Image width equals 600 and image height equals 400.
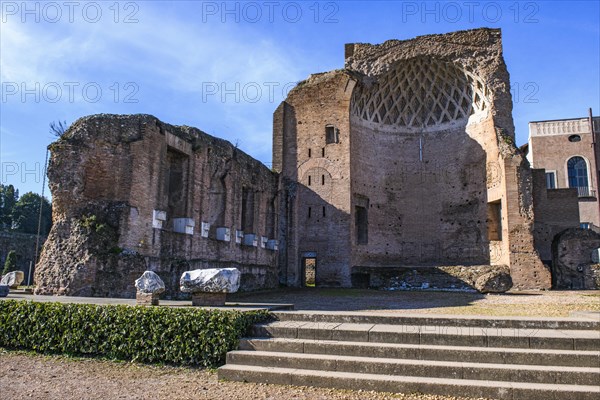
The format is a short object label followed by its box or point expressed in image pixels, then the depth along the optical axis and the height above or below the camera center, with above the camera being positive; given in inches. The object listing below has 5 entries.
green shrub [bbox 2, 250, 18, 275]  1107.3 +3.2
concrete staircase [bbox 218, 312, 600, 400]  221.3 -48.4
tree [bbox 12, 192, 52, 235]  2089.1 +213.9
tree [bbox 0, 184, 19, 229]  2122.4 +281.5
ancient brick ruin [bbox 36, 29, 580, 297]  754.8 +162.9
